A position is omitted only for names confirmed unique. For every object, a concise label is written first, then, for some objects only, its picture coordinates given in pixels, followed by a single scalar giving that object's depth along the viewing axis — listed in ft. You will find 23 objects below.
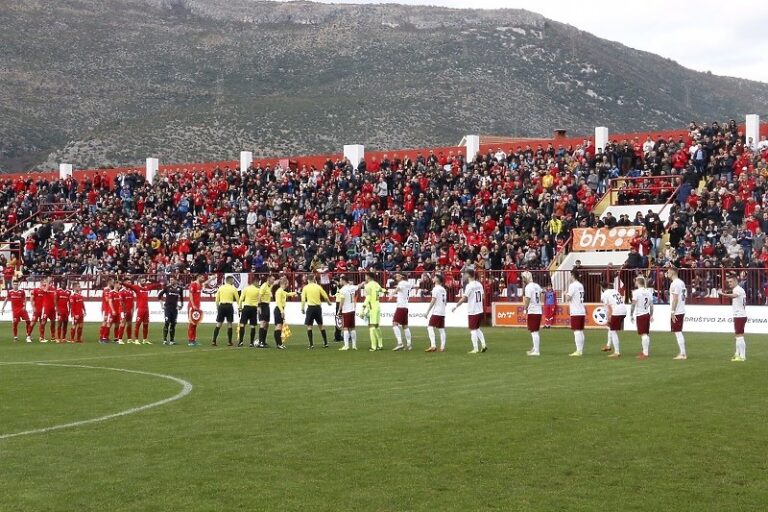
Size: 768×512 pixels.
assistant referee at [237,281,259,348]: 107.34
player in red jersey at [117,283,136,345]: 116.98
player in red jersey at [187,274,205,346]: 111.34
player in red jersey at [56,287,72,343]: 119.85
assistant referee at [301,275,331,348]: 106.01
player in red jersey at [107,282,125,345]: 116.78
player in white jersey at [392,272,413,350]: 102.22
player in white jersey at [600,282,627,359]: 89.33
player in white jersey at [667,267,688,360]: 85.10
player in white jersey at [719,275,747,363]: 82.94
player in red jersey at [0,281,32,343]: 123.72
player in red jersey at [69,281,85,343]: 118.93
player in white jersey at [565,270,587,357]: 90.22
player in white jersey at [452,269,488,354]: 94.37
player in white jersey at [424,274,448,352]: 98.01
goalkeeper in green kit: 102.22
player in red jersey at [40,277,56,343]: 121.60
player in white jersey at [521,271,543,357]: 91.40
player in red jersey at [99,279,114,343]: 116.57
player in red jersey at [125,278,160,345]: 115.96
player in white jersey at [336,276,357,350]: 102.99
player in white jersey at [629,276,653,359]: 86.63
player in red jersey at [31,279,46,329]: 123.34
